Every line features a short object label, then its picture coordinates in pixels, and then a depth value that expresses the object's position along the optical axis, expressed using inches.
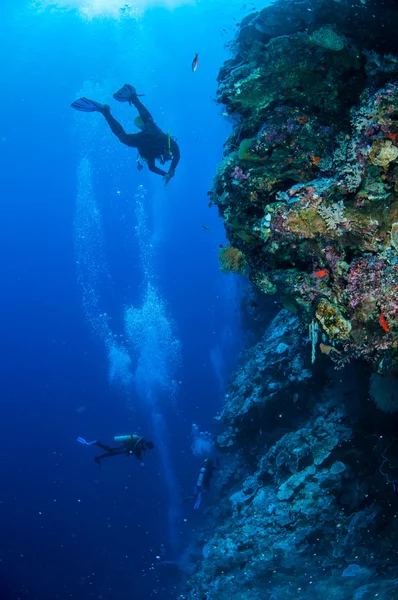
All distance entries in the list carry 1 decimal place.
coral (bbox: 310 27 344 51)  164.2
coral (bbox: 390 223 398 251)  120.2
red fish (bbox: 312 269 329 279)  128.6
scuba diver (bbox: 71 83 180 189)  336.2
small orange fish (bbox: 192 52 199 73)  294.9
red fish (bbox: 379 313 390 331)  115.1
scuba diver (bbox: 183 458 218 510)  593.9
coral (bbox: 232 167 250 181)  172.9
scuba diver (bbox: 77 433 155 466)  495.5
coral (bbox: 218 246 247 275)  236.8
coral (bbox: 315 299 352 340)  119.0
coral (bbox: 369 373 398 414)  184.1
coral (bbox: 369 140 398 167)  122.8
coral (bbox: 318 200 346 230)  125.9
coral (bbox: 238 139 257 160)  171.5
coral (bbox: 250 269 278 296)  172.2
